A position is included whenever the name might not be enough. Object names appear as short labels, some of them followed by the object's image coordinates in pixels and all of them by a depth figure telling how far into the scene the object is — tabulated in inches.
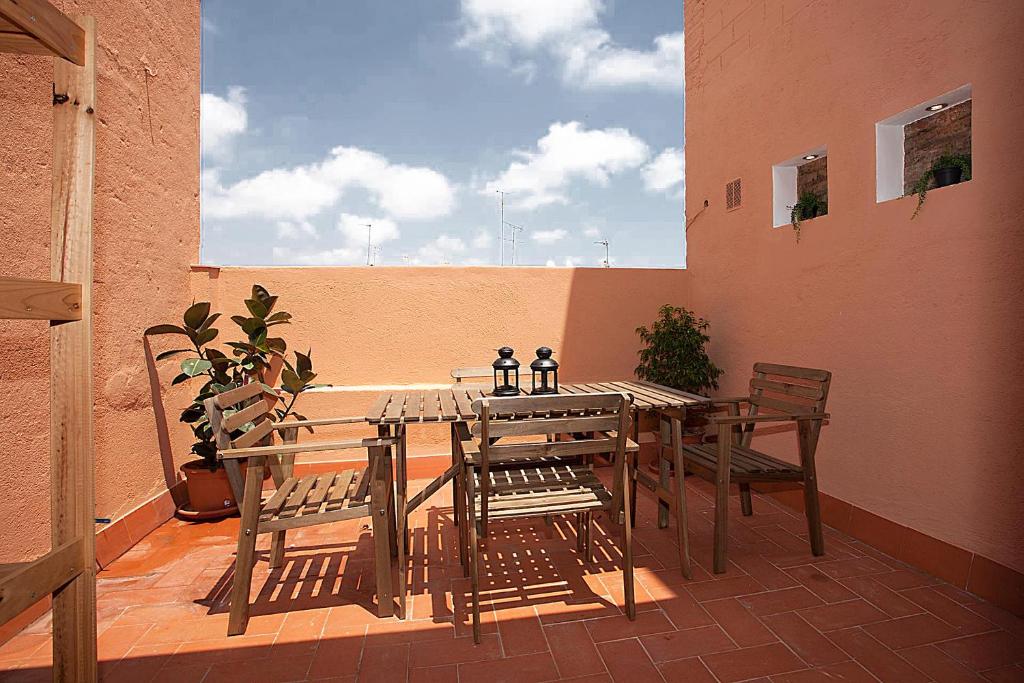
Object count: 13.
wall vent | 158.7
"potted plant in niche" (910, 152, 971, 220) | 98.7
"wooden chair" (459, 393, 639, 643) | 80.9
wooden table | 93.6
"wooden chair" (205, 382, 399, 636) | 84.0
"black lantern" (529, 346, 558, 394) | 102.2
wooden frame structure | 40.6
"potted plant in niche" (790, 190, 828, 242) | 132.5
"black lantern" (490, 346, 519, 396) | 105.3
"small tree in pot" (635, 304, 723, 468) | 161.6
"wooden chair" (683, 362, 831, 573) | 102.4
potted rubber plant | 132.7
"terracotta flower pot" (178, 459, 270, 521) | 135.0
